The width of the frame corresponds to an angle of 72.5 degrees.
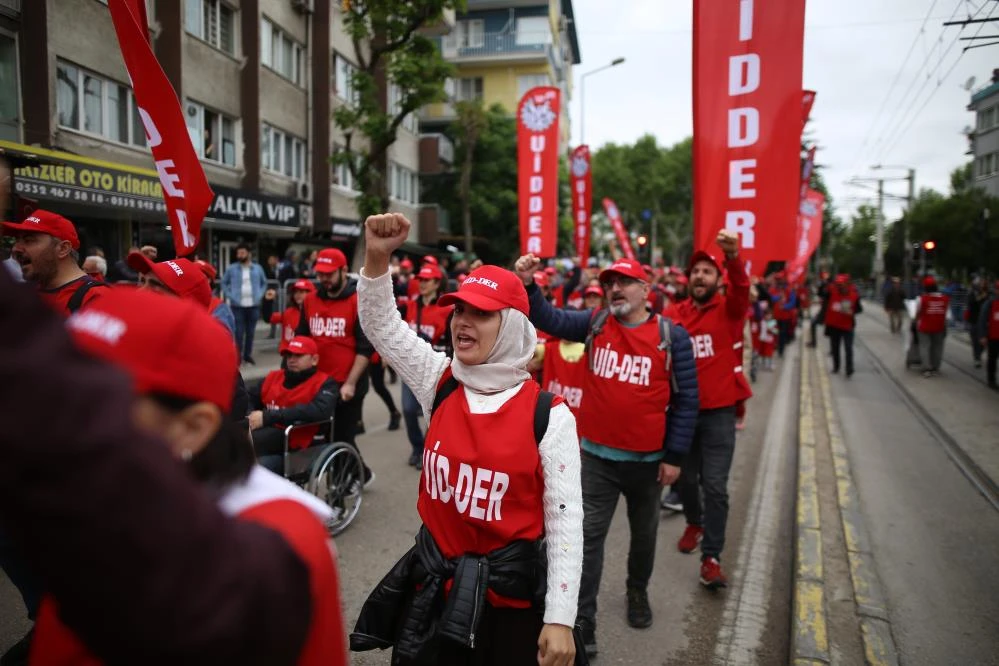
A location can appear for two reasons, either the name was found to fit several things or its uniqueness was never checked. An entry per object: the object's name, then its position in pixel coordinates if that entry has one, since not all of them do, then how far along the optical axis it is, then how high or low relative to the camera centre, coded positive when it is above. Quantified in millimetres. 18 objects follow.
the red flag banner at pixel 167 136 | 3934 +819
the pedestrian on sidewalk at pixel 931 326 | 14125 -890
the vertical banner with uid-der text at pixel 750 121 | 4352 +1063
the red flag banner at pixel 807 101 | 9773 +2622
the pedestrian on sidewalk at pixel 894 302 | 24703 -699
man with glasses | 3688 -685
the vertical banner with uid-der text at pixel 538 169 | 10922 +1778
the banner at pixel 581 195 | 13992 +1778
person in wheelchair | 4902 -956
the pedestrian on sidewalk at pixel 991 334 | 12781 -946
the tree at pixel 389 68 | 14898 +4641
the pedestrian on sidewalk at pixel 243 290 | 12164 -292
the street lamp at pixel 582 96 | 34862 +9892
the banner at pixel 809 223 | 19594 +1737
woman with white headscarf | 2018 -762
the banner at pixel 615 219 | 16969 +1634
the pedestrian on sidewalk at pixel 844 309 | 13844 -547
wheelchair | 4848 -1445
